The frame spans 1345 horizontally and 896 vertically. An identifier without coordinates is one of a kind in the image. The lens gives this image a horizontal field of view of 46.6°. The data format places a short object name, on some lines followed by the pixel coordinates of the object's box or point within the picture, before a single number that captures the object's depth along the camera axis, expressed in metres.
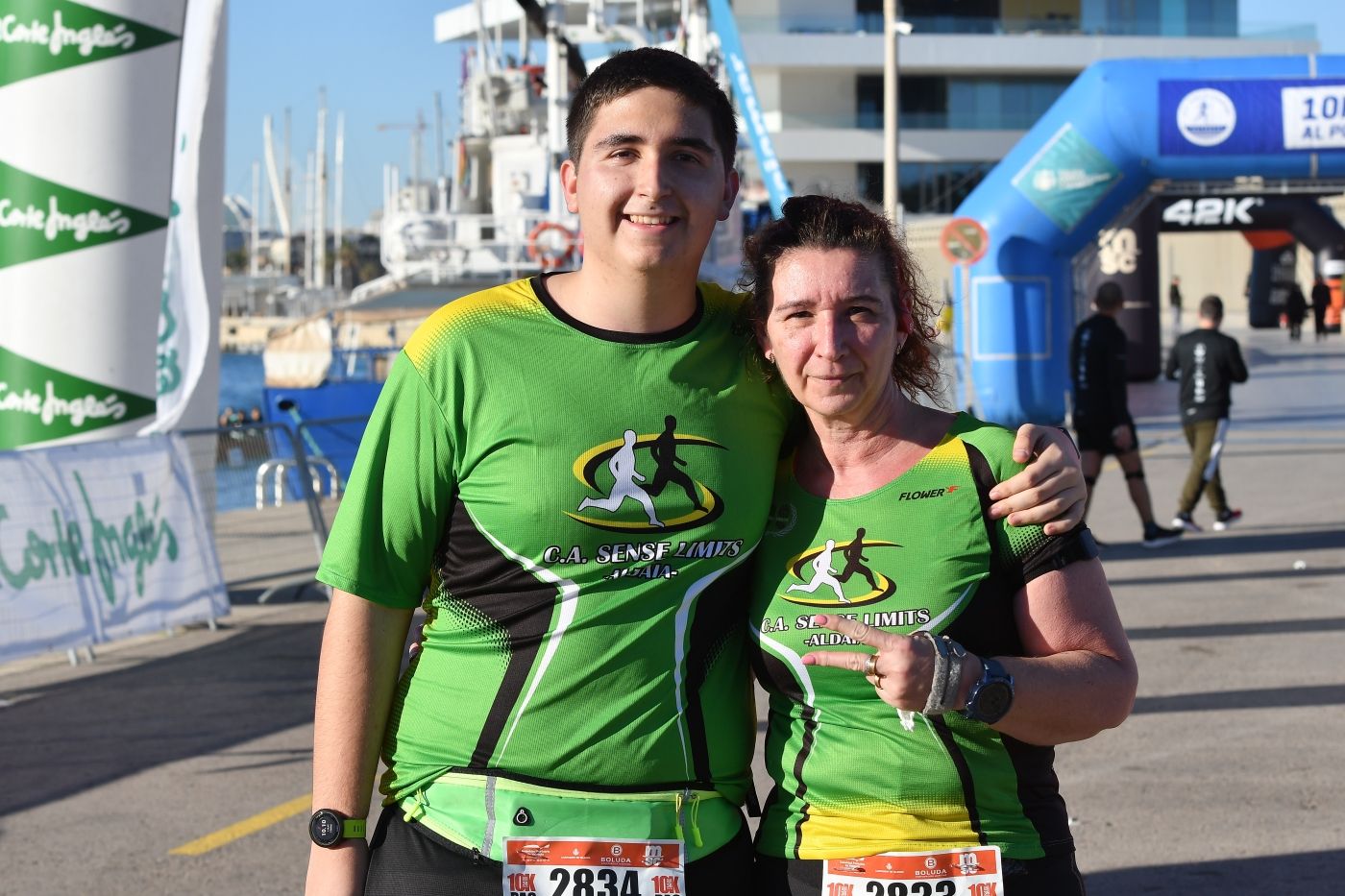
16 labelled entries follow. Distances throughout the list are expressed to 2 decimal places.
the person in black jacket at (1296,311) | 45.66
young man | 2.50
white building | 56.91
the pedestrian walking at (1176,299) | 50.73
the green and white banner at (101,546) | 7.90
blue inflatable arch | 16.31
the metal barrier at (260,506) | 10.38
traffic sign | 18.47
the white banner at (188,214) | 9.26
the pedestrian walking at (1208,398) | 13.07
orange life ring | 31.31
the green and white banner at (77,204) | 8.82
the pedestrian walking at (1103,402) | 12.27
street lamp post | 23.23
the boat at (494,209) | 32.88
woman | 2.50
